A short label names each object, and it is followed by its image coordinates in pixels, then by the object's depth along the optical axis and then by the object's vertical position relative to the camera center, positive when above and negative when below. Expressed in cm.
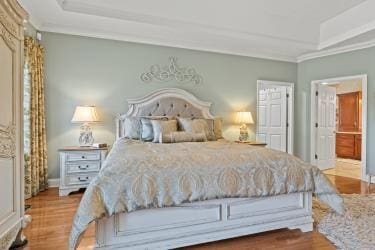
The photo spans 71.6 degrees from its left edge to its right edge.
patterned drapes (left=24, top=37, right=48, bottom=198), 370 +2
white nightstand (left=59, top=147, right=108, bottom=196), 388 -66
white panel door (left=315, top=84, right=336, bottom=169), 589 -9
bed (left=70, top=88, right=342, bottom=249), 198 -66
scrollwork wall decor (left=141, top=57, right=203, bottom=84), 479 +92
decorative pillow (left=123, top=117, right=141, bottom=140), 412 -9
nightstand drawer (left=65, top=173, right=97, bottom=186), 390 -87
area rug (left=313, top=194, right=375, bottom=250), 232 -104
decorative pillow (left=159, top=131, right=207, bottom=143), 381 -21
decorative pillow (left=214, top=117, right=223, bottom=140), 477 -10
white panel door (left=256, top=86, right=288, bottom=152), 614 +15
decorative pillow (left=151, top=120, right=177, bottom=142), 391 -7
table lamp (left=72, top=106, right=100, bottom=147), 403 +4
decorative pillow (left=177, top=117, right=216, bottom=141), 415 -5
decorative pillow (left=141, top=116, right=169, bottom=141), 398 -12
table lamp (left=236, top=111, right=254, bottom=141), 522 +4
